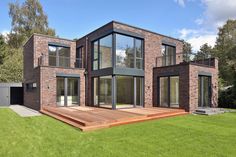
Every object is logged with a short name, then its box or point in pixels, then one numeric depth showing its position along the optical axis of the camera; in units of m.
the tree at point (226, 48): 24.74
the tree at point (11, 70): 23.36
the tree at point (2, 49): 23.89
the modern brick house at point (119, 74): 12.23
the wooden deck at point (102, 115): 7.82
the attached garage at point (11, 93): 17.60
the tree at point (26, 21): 28.09
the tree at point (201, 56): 14.81
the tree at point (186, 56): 14.53
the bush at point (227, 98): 15.19
